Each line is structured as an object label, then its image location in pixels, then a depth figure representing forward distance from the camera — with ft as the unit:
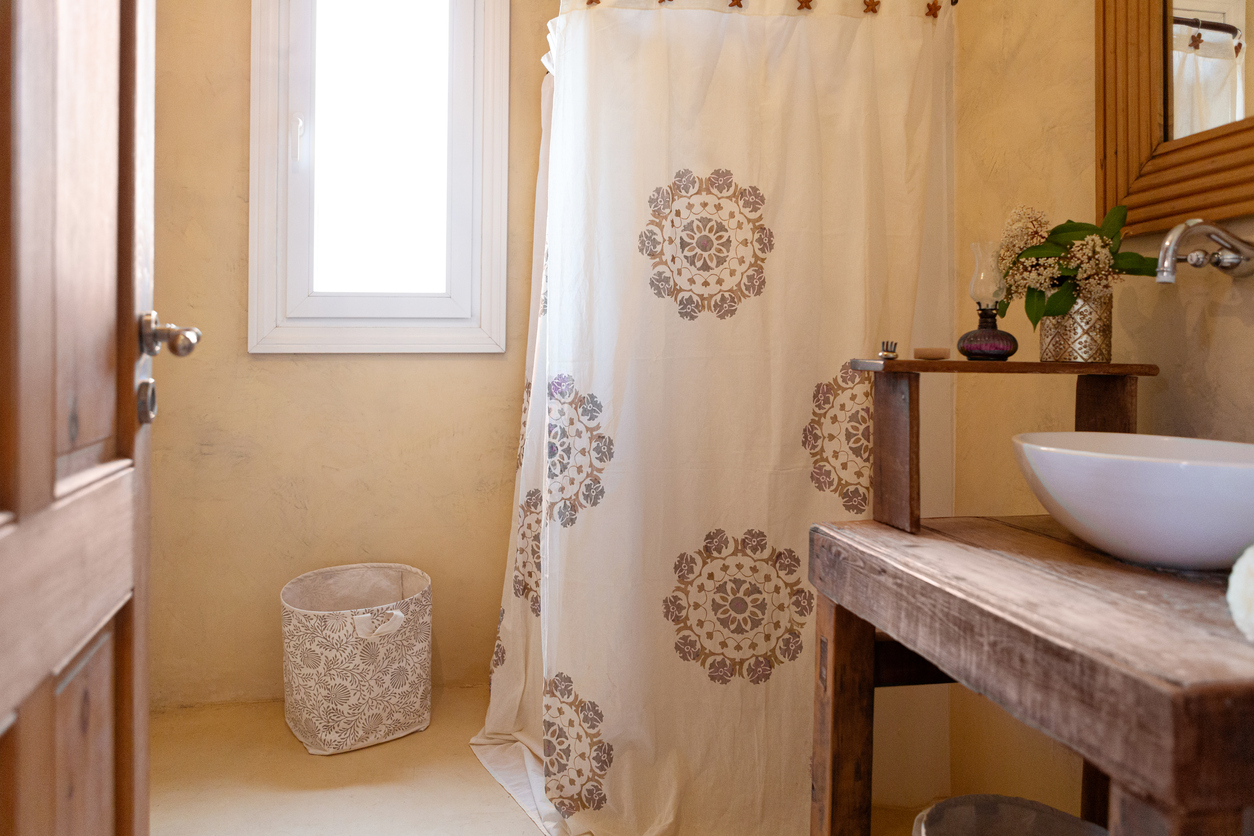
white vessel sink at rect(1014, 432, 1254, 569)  2.18
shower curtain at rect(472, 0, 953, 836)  4.71
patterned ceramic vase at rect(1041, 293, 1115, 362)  3.40
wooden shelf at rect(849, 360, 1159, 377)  3.05
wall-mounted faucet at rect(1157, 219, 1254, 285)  2.76
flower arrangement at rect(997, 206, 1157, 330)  3.31
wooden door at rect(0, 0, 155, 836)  1.74
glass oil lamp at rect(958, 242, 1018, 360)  3.43
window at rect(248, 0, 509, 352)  6.06
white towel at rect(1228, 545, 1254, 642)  1.79
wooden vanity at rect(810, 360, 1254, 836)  1.60
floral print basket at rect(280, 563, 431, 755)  5.42
